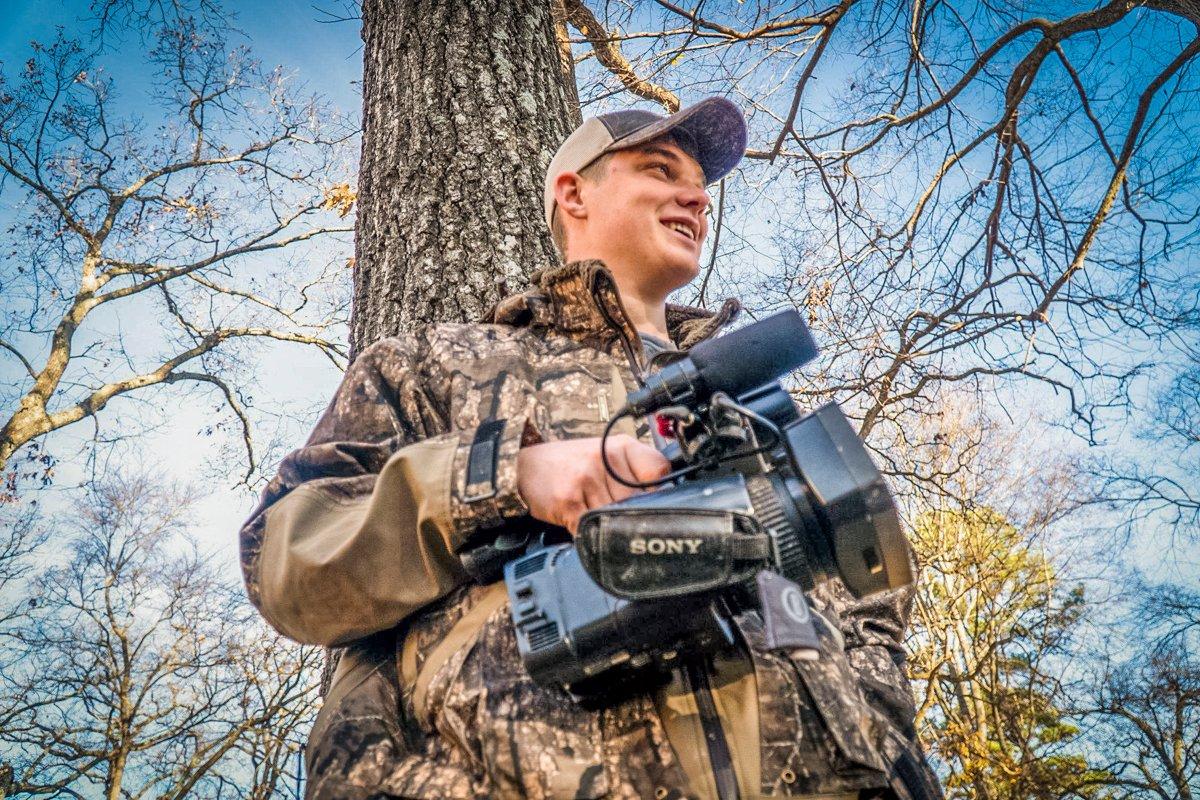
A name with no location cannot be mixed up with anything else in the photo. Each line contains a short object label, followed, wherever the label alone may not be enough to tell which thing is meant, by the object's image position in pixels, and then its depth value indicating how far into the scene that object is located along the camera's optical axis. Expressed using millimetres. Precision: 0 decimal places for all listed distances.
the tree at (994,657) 10039
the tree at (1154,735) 10398
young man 1258
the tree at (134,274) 9438
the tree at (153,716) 11297
